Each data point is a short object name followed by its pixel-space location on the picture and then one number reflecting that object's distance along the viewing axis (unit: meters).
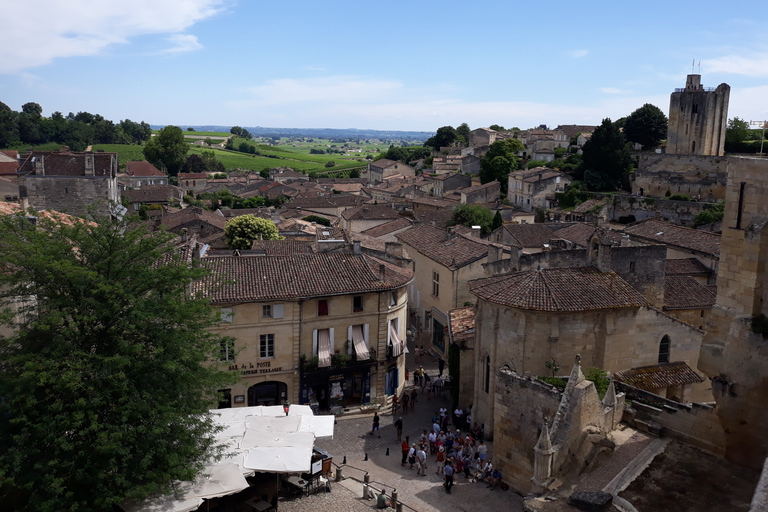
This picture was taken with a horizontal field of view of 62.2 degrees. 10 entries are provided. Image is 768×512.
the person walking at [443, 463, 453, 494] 22.75
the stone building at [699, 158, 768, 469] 14.88
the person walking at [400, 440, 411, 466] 25.67
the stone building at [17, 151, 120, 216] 56.06
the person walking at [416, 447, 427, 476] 24.52
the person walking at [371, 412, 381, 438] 28.94
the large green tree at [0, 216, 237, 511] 15.80
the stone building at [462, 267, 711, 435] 25.03
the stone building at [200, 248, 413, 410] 30.12
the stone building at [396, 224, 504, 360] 39.72
